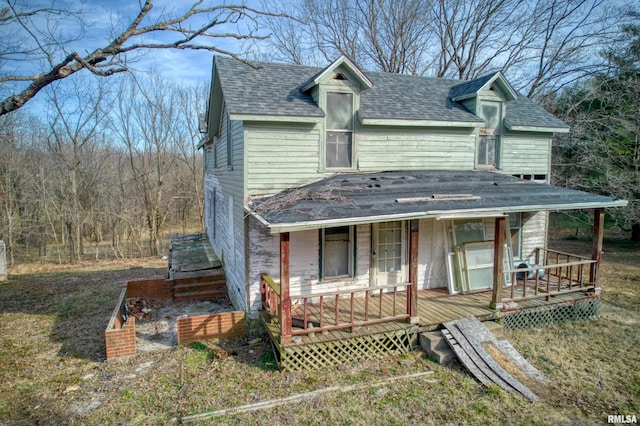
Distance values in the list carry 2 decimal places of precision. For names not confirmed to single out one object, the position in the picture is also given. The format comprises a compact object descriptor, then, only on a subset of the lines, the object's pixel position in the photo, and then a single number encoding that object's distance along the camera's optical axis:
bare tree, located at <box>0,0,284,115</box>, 7.75
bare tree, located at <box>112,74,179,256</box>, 23.41
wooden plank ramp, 6.50
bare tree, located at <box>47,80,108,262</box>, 21.44
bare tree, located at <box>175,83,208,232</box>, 27.83
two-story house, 7.76
